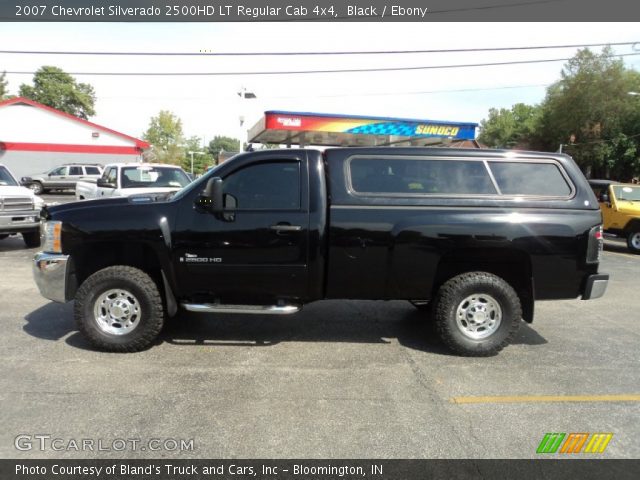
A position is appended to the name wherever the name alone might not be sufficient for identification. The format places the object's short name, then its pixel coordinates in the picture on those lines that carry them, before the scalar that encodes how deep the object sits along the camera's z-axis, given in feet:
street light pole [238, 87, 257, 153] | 66.44
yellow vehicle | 40.50
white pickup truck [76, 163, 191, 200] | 32.73
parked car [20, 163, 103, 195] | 83.76
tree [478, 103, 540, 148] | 261.56
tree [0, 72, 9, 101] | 153.43
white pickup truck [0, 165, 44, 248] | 29.60
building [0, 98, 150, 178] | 101.76
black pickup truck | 14.14
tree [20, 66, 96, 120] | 197.26
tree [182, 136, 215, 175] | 239.09
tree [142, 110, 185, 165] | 203.51
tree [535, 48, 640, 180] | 121.49
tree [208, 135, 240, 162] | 433.89
